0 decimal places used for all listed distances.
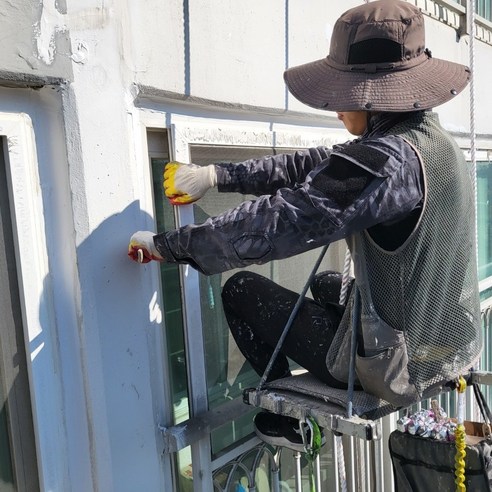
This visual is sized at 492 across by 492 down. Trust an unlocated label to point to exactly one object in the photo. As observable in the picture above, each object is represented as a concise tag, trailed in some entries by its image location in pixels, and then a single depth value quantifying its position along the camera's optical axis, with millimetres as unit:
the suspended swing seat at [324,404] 1594
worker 1481
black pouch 1800
